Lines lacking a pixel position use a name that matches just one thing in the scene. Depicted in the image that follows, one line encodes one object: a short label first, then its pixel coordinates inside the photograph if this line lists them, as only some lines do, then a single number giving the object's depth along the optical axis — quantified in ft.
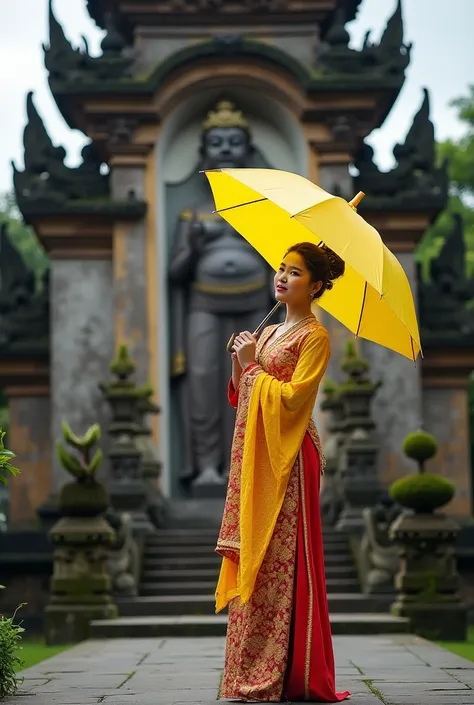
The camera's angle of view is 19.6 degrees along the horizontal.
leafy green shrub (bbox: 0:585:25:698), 22.07
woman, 20.39
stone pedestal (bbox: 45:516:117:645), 40.37
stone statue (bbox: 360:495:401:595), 43.86
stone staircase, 37.78
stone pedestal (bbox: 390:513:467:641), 39.37
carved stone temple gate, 54.75
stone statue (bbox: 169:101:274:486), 54.34
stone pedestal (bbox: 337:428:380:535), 48.14
